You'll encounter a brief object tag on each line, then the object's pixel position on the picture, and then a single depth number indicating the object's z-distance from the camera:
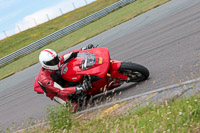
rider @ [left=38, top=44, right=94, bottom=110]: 13.81
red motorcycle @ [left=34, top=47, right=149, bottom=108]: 13.74
